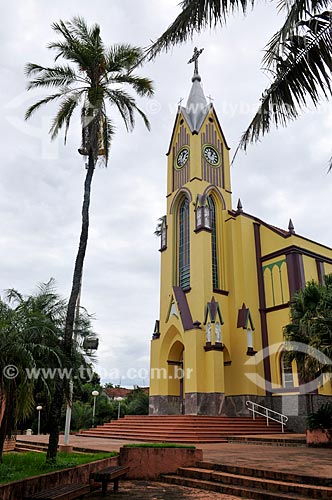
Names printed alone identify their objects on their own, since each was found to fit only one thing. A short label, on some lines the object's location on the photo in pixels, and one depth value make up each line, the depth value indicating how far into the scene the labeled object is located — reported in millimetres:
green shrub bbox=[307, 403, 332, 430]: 15250
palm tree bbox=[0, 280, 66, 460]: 9539
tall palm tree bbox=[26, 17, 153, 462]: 12836
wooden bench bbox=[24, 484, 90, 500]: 6395
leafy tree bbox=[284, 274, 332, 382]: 14266
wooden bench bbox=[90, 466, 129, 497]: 8328
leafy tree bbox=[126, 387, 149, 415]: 35572
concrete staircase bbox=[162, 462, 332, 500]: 7730
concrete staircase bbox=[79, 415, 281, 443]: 18906
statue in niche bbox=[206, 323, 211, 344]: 25031
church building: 24672
